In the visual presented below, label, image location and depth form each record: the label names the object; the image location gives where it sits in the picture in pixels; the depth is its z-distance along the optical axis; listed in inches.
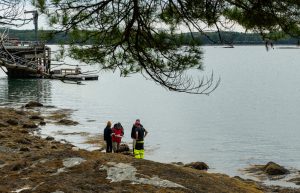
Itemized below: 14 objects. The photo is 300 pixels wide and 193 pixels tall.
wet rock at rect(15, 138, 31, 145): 1009.1
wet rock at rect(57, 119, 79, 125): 1599.4
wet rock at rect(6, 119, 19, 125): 1359.5
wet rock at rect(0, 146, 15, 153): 721.6
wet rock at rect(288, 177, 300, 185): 918.6
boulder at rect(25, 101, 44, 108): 1969.7
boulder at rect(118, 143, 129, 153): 1064.7
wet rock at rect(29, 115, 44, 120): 1608.1
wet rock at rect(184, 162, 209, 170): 991.1
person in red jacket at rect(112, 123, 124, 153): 747.4
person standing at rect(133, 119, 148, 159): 697.0
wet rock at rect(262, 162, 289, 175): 968.9
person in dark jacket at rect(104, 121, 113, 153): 723.4
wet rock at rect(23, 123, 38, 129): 1377.0
